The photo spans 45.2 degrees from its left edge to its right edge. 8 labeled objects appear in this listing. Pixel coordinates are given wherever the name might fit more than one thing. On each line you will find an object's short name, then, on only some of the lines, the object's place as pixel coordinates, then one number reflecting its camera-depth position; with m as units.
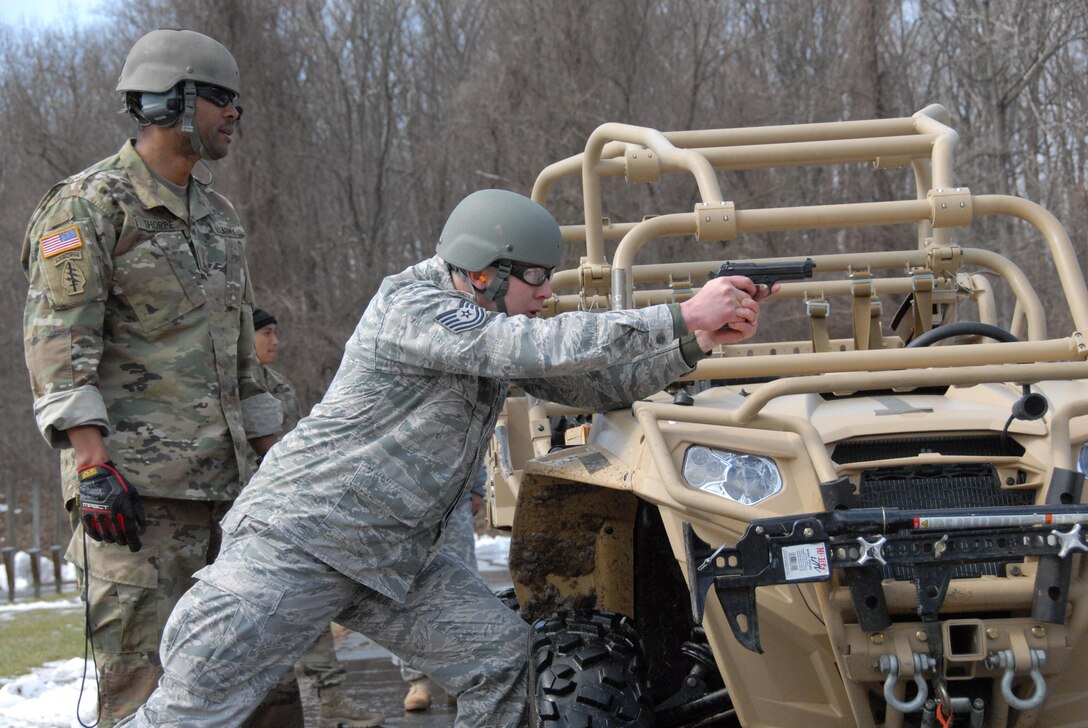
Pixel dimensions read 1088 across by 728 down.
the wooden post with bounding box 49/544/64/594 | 15.07
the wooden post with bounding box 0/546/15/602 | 13.88
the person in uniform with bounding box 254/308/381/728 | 5.57
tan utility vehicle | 2.80
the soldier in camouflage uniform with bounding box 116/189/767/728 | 3.11
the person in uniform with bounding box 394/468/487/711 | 5.76
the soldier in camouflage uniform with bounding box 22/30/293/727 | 3.63
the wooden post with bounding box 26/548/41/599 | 14.96
